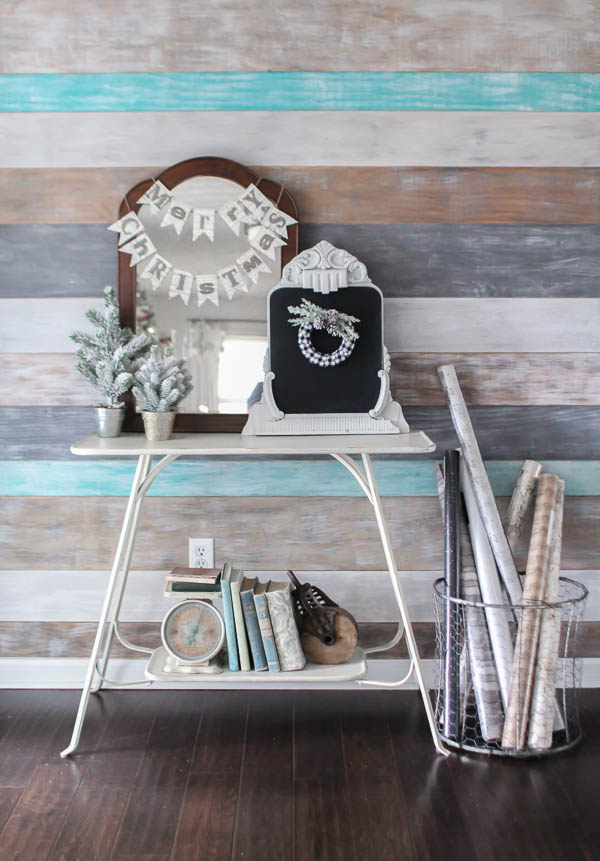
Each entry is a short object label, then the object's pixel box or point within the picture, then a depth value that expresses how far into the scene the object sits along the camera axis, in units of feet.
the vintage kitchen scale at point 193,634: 6.68
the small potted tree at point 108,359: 6.92
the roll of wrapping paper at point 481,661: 6.74
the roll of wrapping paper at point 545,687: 6.64
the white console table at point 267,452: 6.31
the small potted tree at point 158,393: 6.75
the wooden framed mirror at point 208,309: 7.23
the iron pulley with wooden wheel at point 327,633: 6.74
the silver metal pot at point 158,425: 6.75
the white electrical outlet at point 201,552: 7.65
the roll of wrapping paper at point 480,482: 6.92
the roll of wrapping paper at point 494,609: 6.77
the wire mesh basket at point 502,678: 6.65
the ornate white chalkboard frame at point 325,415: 7.04
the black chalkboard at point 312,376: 7.16
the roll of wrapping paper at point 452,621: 6.86
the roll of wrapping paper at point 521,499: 7.29
